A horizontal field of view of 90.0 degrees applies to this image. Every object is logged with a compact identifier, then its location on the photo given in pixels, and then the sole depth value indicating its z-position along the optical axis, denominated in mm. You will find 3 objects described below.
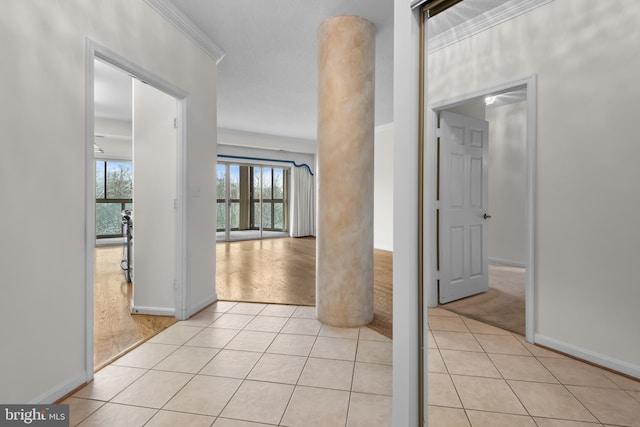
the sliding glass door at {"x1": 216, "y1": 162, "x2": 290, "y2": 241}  7859
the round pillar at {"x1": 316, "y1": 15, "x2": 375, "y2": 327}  2680
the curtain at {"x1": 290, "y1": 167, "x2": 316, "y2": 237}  8820
